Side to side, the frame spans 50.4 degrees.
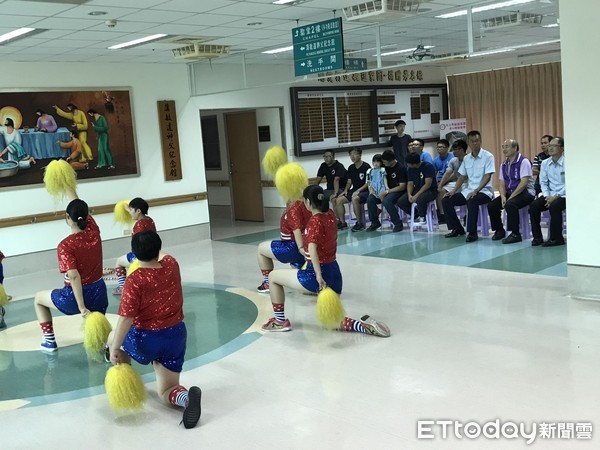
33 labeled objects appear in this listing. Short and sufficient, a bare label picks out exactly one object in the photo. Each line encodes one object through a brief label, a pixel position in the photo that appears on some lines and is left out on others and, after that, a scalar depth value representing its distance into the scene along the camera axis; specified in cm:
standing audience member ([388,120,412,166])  1273
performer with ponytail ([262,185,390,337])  486
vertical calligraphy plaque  1012
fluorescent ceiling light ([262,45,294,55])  977
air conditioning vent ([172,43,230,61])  845
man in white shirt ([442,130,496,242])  857
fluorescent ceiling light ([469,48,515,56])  720
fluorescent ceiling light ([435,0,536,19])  762
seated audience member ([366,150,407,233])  975
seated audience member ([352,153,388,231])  1004
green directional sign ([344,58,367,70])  1021
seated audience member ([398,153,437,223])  933
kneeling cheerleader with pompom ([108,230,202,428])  349
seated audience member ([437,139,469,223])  928
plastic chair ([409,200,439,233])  948
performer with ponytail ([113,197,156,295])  570
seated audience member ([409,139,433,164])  969
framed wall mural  863
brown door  1220
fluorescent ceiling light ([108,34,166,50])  791
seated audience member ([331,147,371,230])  1027
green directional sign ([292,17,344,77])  745
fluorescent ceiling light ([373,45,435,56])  1075
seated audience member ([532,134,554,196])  839
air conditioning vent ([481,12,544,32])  847
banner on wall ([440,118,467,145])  1337
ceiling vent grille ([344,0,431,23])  634
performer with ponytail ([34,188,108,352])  461
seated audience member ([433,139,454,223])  977
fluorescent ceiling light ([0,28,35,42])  689
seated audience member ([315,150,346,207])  1074
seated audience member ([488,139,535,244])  809
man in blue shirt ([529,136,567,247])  754
